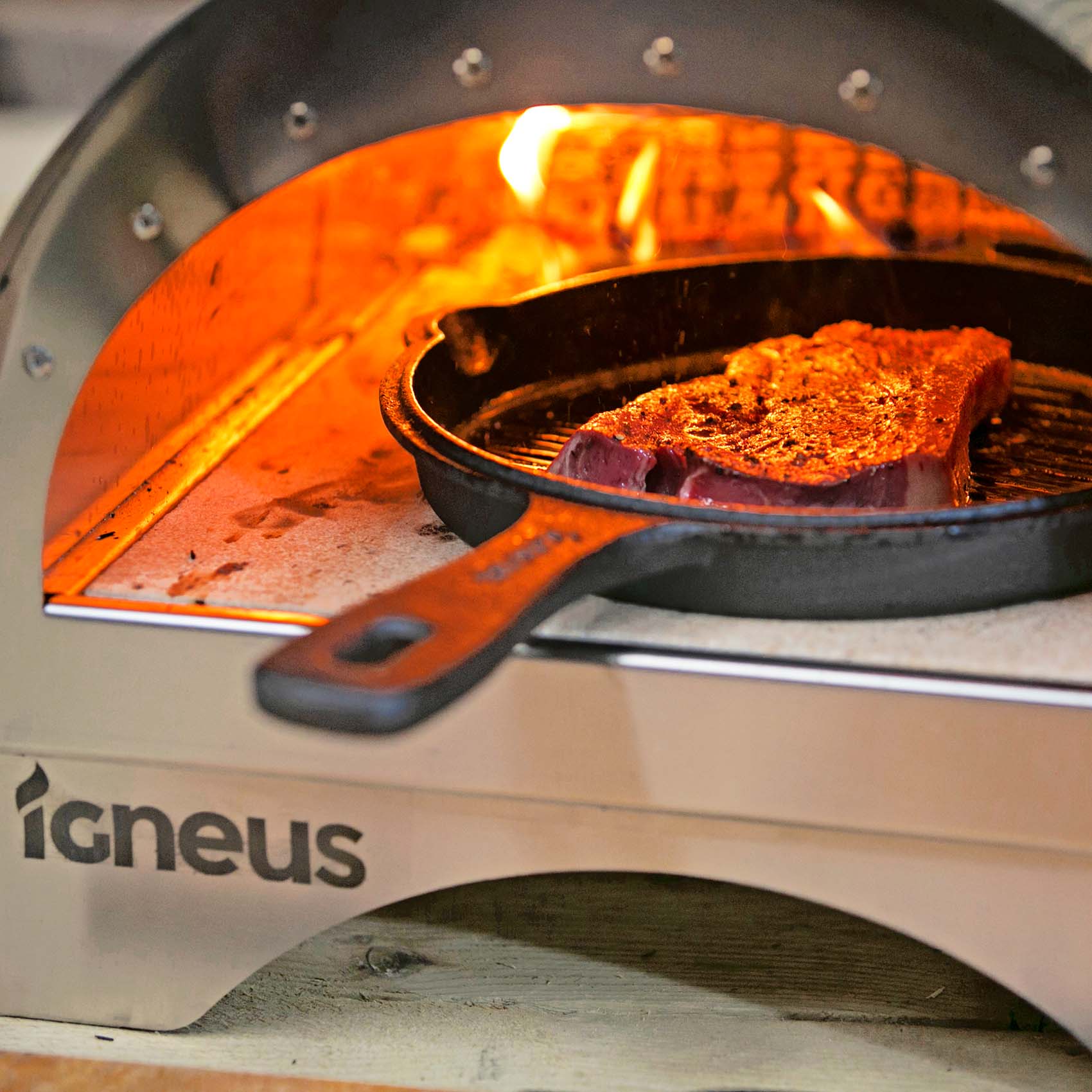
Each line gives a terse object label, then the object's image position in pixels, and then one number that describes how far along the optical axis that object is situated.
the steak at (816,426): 1.34
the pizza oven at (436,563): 1.26
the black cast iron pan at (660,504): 1.20
